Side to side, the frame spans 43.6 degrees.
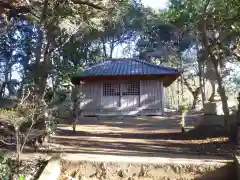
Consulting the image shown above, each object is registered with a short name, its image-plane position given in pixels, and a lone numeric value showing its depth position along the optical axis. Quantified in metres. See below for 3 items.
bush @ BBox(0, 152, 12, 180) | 4.99
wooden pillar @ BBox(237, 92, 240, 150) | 8.36
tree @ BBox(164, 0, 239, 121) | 9.69
